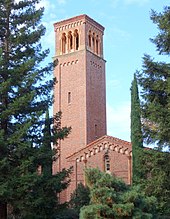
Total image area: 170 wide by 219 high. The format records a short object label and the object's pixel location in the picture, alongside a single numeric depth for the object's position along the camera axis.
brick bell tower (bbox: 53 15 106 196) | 35.47
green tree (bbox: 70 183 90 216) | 23.36
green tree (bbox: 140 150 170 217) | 16.05
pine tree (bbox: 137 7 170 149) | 16.11
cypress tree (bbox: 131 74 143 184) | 23.18
